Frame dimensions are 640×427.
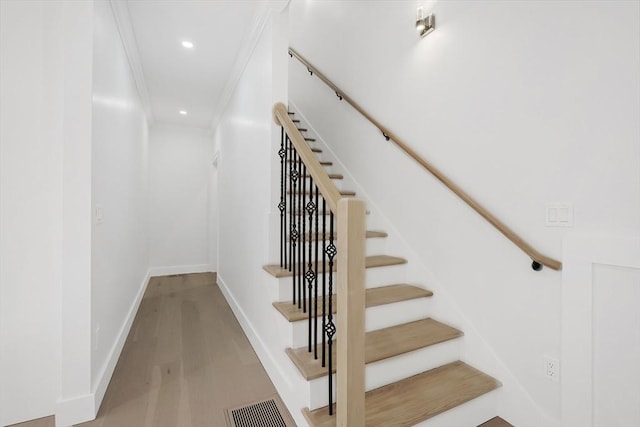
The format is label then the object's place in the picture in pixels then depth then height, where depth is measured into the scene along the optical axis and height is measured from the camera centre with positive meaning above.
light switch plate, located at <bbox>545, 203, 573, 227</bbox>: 1.43 -0.01
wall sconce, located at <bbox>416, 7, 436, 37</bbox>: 2.09 +1.35
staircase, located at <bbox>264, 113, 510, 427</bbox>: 1.44 -0.87
